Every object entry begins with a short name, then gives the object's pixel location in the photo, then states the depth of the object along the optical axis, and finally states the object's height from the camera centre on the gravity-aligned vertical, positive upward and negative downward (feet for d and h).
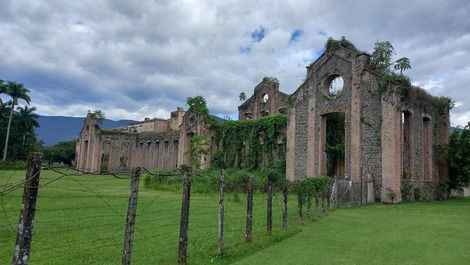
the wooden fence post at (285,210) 28.04 -3.15
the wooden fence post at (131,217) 15.16 -2.35
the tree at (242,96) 121.08 +26.96
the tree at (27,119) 180.75 +23.03
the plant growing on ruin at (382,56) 60.34 +21.73
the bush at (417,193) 57.36 -2.55
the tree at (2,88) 166.46 +36.40
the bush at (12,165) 121.75 -1.43
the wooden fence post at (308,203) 34.01 -3.05
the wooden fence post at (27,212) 12.09 -1.84
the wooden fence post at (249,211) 23.62 -2.87
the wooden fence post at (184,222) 18.15 -2.96
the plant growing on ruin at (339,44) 62.86 +24.98
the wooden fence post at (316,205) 36.91 -3.46
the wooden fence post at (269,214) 25.77 -3.23
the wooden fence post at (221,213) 20.41 -2.76
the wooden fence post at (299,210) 30.91 -3.36
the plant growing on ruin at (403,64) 57.31 +19.40
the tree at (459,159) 64.13 +4.00
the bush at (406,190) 54.85 -2.02
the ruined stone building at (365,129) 54.49 +8.76
